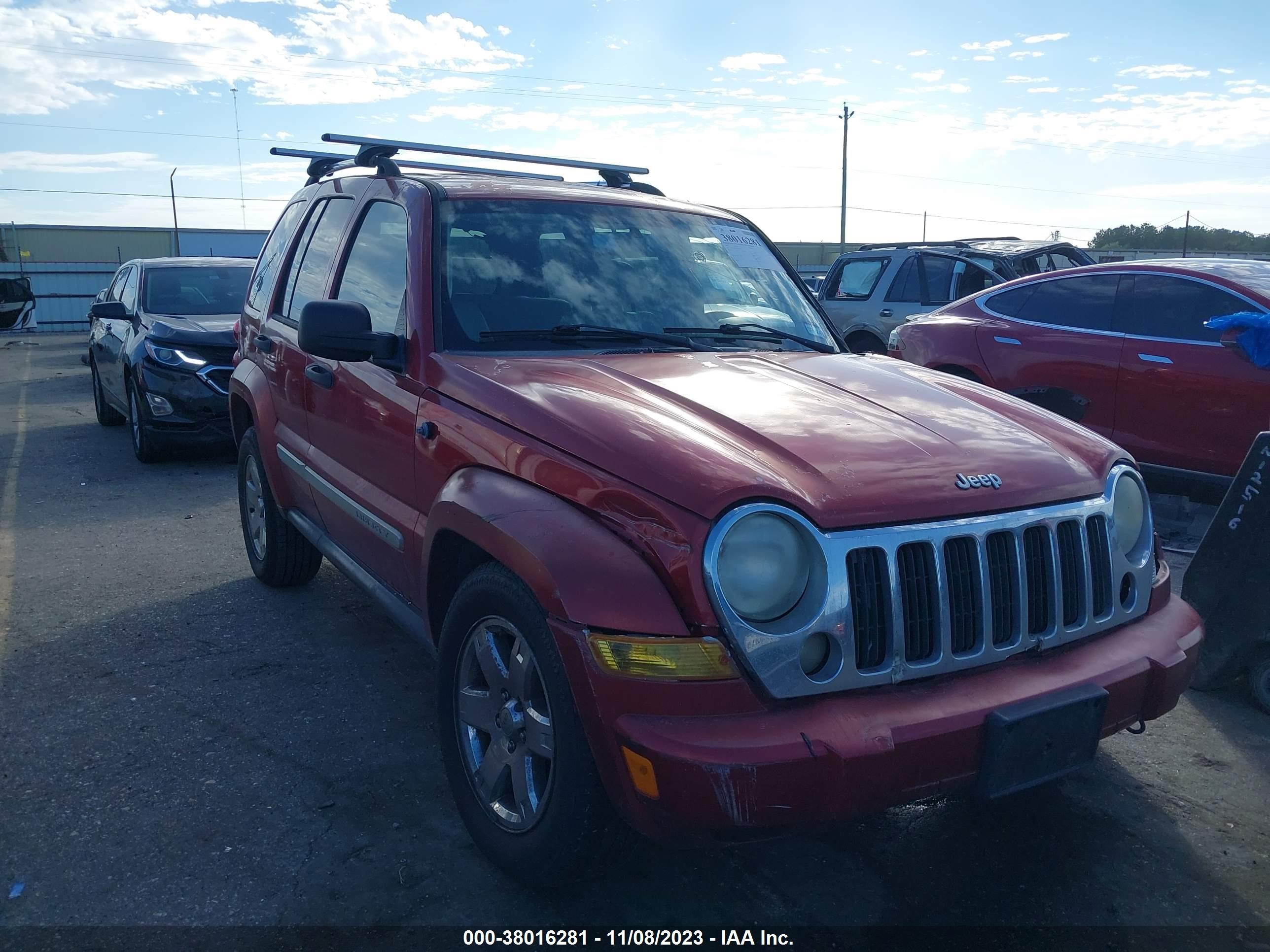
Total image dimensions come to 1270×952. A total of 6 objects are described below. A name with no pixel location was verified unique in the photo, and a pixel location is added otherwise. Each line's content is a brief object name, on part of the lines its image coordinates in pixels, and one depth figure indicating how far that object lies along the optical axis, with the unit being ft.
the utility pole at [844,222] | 133.80
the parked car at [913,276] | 36.50
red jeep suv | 7.36
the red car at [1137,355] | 20.13
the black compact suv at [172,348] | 28.32
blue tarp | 16.49
